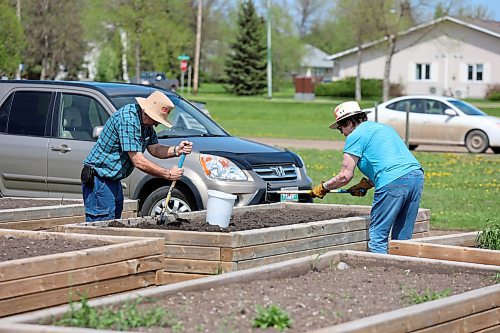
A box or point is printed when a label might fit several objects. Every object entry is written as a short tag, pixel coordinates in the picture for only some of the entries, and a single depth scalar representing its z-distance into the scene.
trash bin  70.88
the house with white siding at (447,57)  70.88
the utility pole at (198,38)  83.13
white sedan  27.92
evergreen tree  83.31
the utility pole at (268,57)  75.06
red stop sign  56.24
